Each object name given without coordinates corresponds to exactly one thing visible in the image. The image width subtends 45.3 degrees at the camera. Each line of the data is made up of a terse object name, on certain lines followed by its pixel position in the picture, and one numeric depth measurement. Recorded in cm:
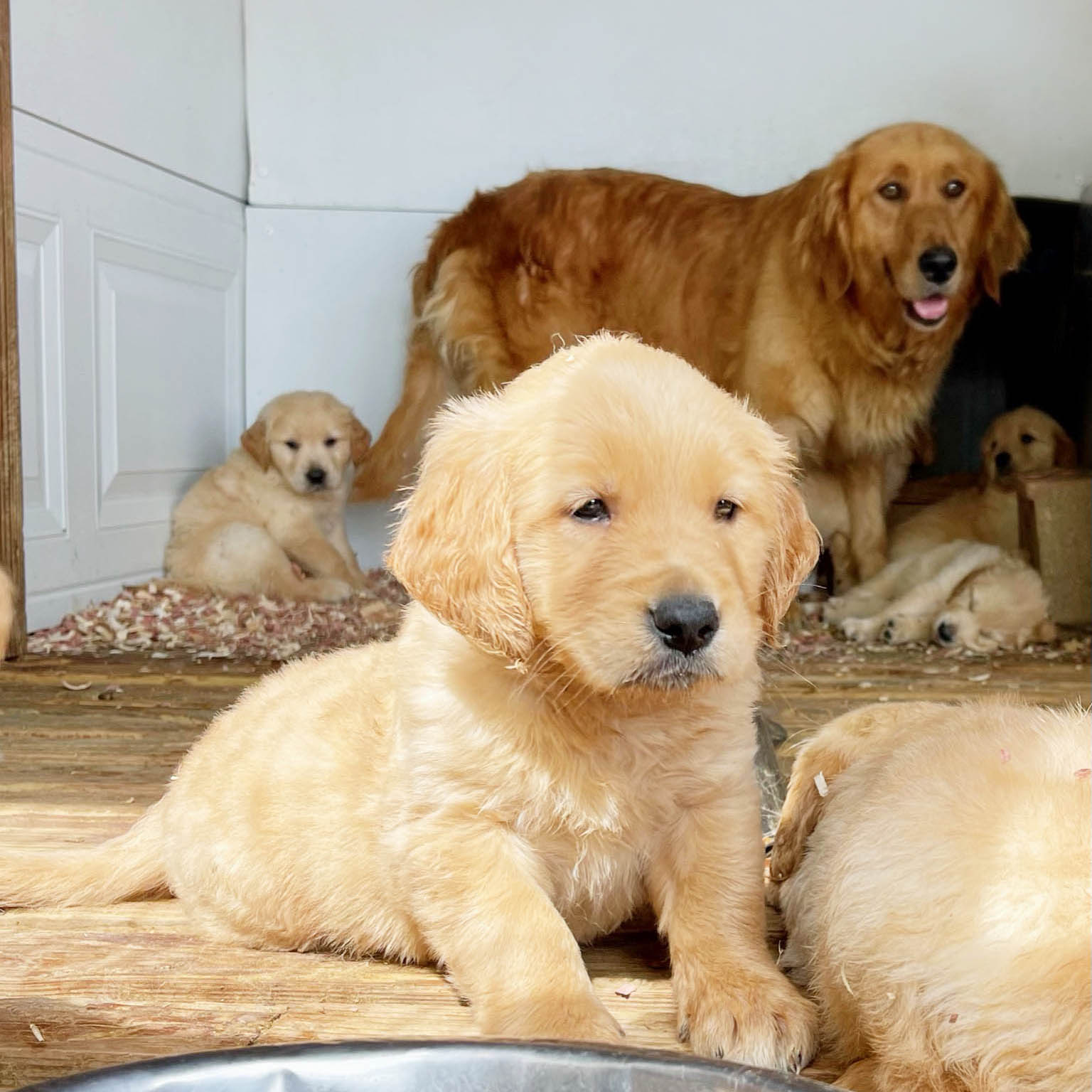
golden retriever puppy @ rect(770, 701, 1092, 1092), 104
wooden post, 346
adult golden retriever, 417
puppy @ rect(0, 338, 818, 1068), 128
